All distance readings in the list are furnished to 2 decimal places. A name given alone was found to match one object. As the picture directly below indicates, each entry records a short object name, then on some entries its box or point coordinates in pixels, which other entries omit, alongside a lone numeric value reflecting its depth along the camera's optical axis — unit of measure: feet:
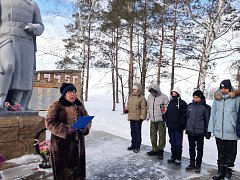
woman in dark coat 6.15
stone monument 9.60
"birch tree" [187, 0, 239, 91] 22.00
